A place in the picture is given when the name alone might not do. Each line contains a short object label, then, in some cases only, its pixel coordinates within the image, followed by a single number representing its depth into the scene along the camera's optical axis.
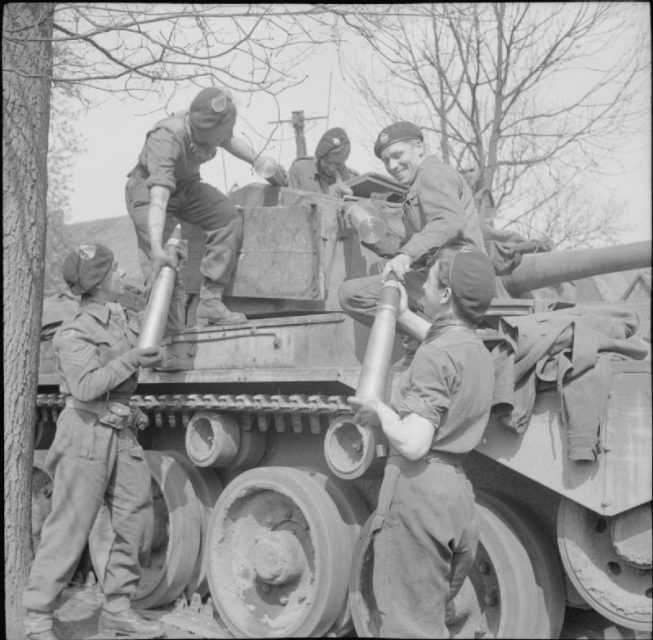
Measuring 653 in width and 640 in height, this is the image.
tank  4.33
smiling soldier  4.82
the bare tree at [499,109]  13.62
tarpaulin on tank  4.20
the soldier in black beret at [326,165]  8.20
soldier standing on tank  5.99
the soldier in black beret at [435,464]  3.68
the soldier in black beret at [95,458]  4.92
